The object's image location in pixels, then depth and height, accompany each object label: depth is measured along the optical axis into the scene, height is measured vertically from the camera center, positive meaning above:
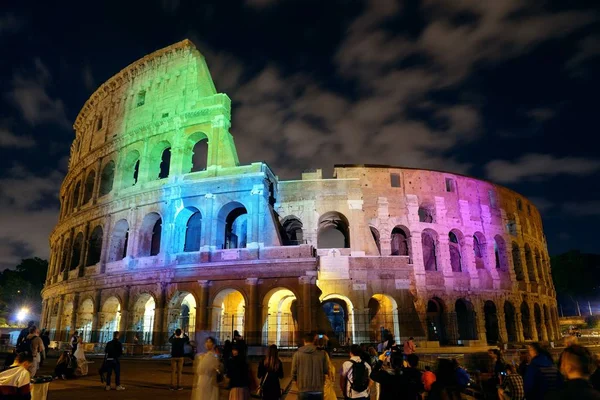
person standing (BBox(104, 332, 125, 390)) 10.44 -0.94
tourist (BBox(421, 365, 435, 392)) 5.95 -0.84
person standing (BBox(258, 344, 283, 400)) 5.95 -0.79
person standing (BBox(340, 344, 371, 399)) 5.66 -0.79
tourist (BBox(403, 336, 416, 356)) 11.63 -0.76
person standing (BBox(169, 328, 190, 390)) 10.24 -0.90
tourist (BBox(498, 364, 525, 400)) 6.85 -1.14
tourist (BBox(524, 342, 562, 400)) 4.72 -0.67
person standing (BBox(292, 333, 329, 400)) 5.66 -0.70
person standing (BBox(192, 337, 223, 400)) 6.07 -0.83
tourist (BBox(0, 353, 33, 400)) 4.98 -0.73
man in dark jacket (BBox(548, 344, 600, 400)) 2.74 -0.41
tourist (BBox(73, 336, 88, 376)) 12.74 -1.19
